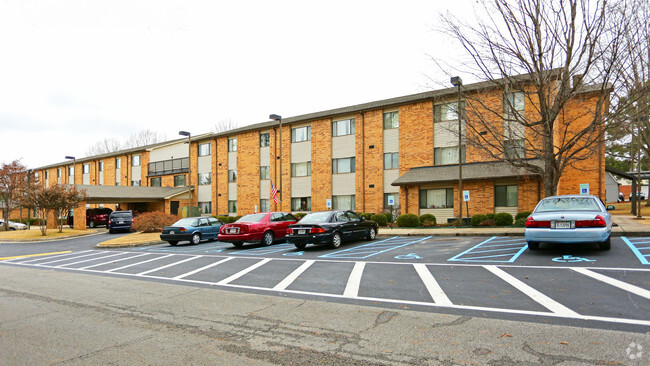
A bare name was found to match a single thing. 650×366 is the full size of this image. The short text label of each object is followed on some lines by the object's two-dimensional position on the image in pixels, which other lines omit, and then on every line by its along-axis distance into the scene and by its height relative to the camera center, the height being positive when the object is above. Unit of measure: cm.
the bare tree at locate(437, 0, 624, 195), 1373 +445
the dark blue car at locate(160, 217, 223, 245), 1858 -176
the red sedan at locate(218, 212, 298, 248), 1565 -147
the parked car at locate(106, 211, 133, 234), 2958 -206
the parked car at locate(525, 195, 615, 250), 936 -77
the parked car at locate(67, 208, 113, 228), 3681 -219
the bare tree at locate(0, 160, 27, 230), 3875 +134
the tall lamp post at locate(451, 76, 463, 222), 1592 +449
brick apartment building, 2331 +172
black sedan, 1367 -130
